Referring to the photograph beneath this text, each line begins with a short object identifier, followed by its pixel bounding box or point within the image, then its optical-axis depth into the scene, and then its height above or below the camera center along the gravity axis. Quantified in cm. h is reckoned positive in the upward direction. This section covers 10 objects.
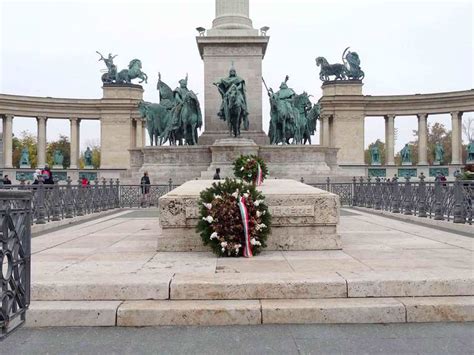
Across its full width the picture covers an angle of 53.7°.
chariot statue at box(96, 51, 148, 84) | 7606 +1730
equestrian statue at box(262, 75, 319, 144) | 3250 +430
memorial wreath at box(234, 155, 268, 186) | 1314 +25
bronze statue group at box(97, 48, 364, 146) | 2841 +456
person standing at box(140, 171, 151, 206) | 2525 -42
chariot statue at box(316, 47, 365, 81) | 7494 +1755
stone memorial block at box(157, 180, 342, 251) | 844 -78
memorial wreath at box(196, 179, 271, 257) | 764 -69
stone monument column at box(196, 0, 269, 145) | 3186 +833
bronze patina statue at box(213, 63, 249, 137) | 2789 +474
